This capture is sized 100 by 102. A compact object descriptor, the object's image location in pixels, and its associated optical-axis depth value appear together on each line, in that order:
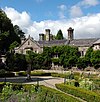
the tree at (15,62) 33.31
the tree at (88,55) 31.76
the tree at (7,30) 37.02
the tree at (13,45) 38.87
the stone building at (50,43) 33.86
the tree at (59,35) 52.68
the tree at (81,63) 32.05
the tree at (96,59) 30.71
